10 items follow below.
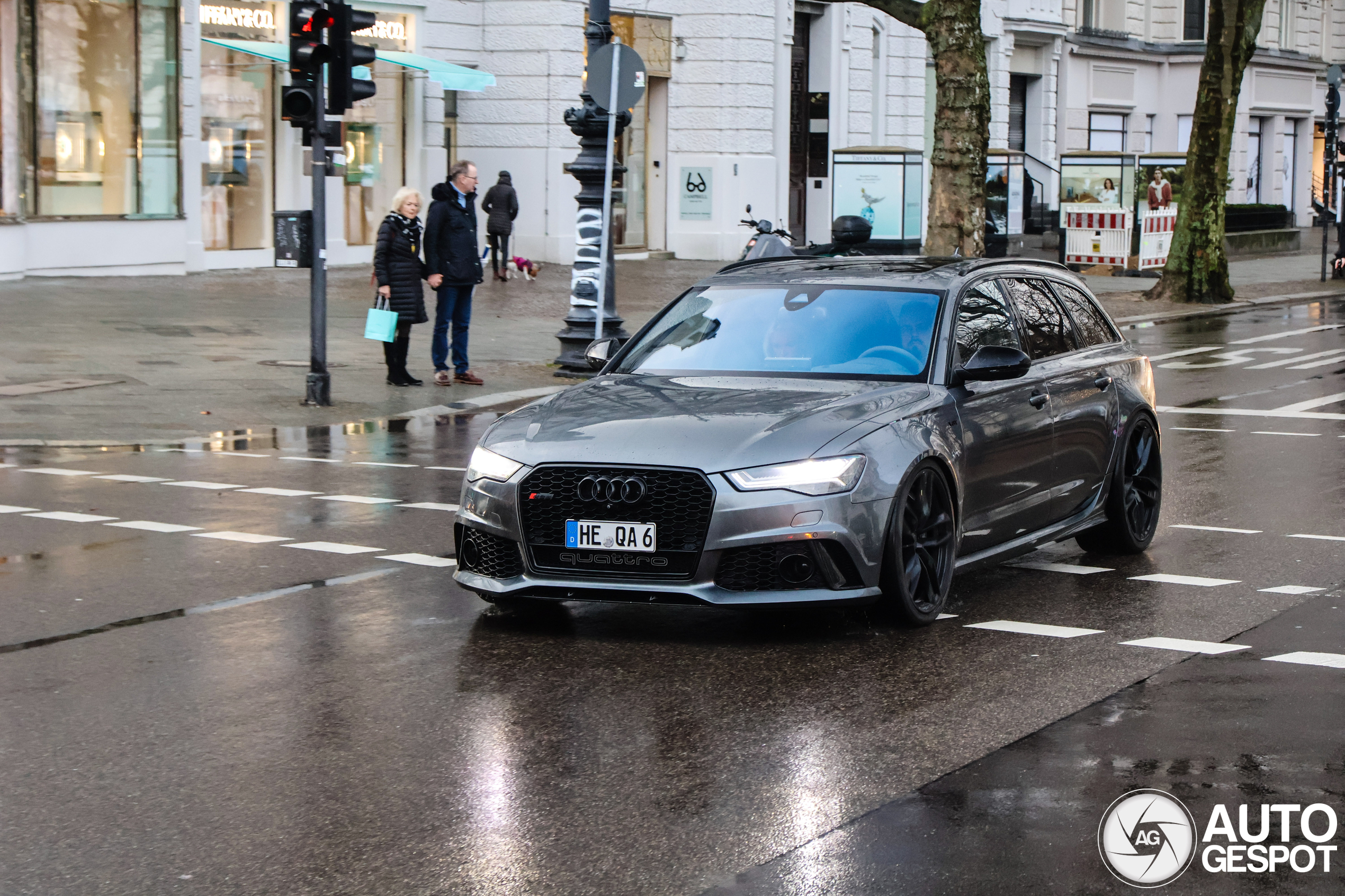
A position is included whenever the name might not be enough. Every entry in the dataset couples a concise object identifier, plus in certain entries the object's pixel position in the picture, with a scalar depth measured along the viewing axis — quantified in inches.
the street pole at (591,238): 728.3
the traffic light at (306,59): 613.6
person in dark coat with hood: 1202.0
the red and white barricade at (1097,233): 1432.1
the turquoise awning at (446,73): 1267.2
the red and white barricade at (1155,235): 1419.8
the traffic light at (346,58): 619.5
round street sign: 687.1
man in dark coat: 676.1
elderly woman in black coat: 663.8
